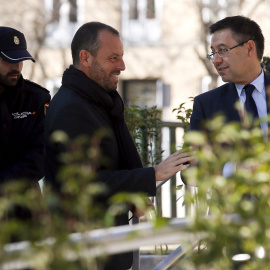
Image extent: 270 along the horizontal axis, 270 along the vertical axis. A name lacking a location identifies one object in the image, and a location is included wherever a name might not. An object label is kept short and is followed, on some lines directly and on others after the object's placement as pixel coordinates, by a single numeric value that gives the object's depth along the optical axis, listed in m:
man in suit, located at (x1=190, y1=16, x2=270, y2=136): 7.79
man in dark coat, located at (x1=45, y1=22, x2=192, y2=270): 6.85
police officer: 8.33
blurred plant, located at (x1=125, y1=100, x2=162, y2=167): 12.59
